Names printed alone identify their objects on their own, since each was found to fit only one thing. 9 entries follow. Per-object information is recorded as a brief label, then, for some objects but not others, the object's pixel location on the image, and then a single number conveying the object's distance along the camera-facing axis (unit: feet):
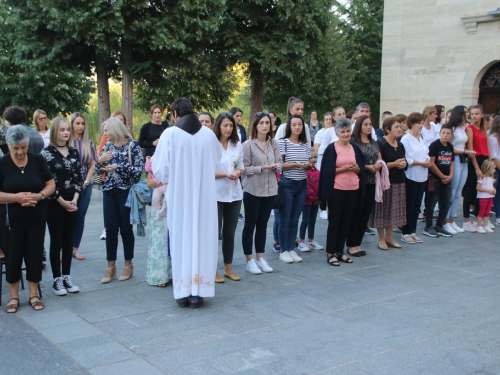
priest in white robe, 18.06
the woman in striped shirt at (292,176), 24.16
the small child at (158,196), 20.27
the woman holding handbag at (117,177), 20.65
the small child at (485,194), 32.35
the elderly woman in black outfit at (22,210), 17.46
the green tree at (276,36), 71.92
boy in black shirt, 30.07
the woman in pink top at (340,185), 23.89
